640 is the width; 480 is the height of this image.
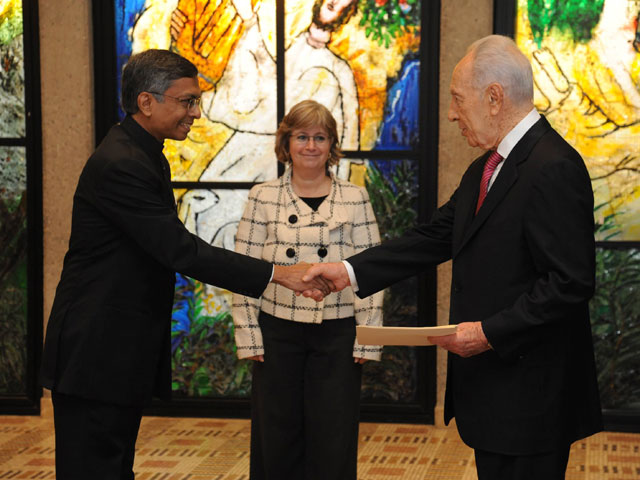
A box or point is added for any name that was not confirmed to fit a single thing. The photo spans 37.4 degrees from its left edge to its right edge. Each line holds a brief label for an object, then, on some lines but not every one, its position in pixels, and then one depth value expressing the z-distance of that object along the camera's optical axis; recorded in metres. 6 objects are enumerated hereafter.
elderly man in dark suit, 2.53
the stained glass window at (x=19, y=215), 5.73
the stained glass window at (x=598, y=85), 5.32
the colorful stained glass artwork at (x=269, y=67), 5.55
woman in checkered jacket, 3.87
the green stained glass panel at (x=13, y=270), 5.81
